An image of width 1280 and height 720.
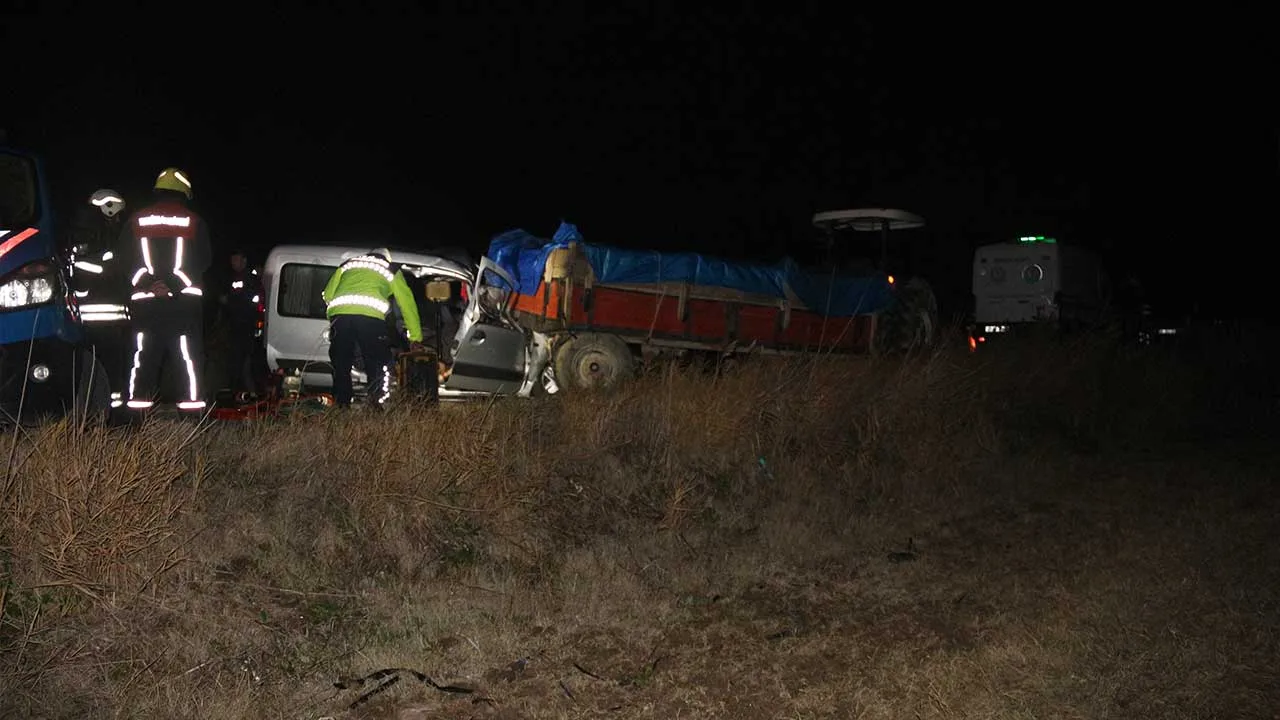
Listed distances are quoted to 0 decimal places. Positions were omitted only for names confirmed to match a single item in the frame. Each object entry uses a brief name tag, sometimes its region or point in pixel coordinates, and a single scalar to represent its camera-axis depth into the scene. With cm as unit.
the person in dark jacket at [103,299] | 693
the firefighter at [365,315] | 723
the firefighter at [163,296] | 651
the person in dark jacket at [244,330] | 1037
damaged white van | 934
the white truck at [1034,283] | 1894
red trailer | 999
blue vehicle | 536
